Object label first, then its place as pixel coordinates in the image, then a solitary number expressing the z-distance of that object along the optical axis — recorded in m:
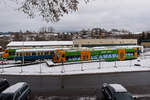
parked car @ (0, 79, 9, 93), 10.63
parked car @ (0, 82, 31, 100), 7.79
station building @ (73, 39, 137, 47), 45.94
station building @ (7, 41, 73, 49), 41.97
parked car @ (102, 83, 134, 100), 8.13
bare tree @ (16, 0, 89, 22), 4.96
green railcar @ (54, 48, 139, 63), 24.98
